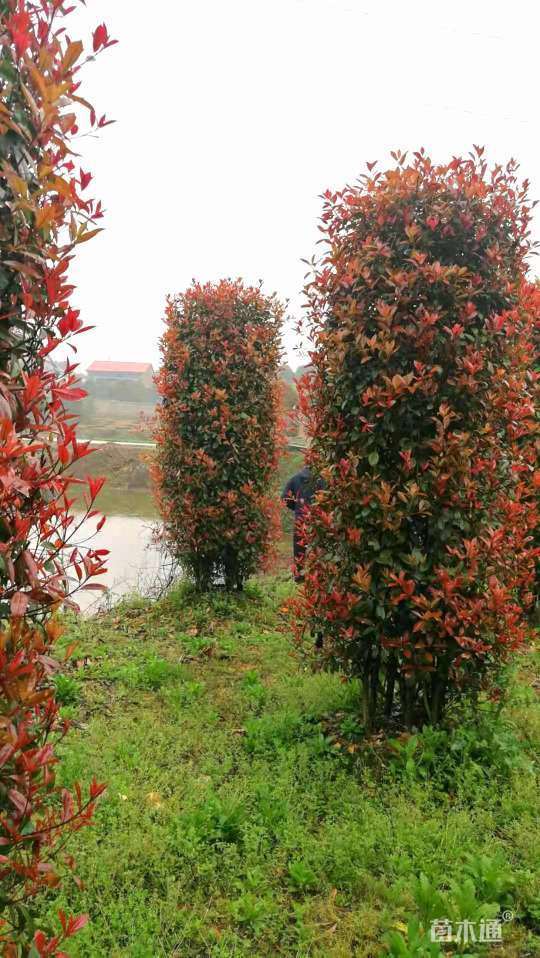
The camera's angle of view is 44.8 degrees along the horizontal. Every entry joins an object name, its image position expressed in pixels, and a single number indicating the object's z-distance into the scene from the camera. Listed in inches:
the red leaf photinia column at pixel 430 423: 140.6
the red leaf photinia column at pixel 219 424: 291.6
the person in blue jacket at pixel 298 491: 172.8
